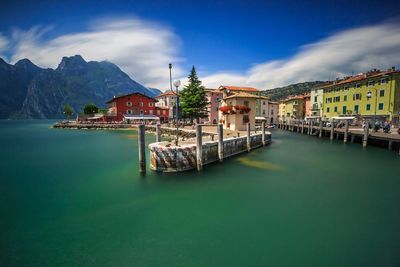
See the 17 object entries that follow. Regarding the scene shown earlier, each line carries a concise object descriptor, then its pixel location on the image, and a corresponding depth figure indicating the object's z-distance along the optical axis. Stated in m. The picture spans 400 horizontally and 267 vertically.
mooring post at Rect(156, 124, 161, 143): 20.38
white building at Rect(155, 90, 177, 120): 77.74
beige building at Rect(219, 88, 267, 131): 35.19
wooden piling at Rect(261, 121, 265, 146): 28.83
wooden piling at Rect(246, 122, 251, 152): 23.96
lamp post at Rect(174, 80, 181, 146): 14.88
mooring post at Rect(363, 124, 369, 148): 27.56
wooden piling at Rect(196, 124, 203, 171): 15.40
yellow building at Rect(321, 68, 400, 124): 40.12
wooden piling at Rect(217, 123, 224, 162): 18.40
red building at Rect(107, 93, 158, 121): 65.62
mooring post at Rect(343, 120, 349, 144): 31.81
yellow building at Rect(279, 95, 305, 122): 78.06
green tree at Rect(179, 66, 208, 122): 48.59
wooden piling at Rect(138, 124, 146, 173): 14.57
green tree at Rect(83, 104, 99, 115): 85.31
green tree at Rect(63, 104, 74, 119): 88.72
